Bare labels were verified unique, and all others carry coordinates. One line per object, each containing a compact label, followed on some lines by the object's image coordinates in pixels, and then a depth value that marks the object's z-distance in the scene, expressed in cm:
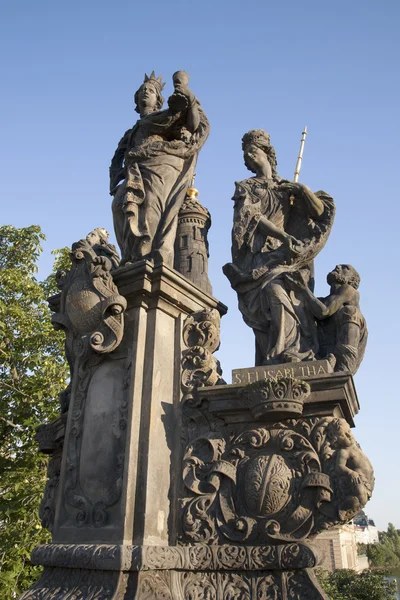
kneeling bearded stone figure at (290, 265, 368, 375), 520
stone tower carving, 610
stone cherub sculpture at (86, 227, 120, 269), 597
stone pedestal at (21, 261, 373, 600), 417
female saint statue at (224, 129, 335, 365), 543
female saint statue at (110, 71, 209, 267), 578
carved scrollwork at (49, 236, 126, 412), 496
